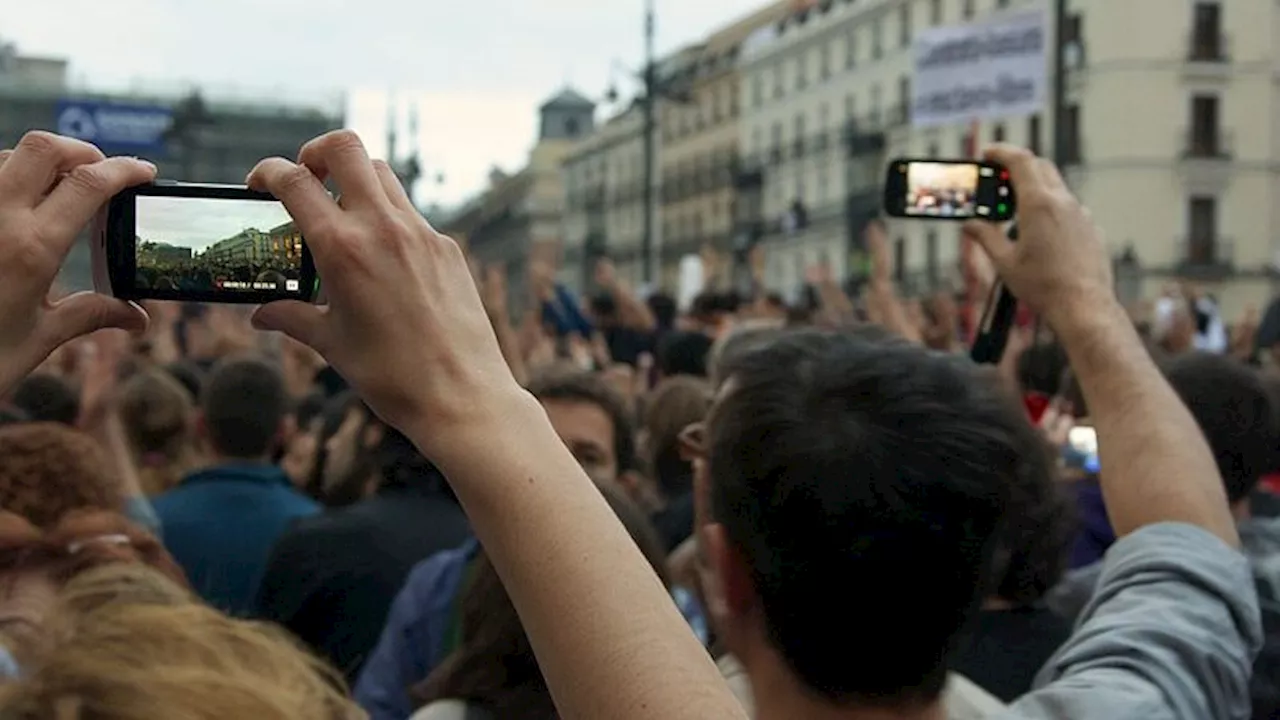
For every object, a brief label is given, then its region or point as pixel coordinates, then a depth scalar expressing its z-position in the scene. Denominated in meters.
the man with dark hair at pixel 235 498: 4.94
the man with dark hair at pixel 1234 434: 3.44
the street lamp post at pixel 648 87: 30.81
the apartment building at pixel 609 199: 96.38
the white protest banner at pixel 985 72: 10.46
